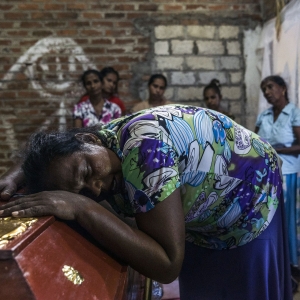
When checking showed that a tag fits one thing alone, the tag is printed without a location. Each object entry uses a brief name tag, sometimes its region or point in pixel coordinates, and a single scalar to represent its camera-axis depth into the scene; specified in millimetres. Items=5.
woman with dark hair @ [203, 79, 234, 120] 4227
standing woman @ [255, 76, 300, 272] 3137
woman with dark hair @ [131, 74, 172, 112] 4156
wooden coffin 709
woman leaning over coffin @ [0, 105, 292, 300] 965
